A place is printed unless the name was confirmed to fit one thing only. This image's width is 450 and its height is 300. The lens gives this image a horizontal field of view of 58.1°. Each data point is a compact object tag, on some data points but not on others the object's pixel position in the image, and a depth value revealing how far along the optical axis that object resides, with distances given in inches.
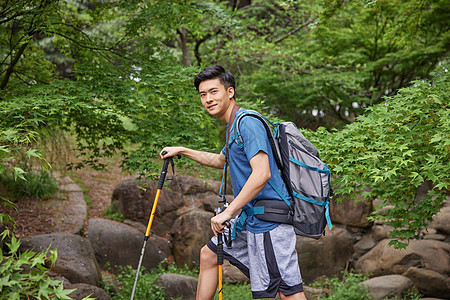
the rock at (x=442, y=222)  347.4
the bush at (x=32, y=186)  350.9
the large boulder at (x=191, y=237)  353.4
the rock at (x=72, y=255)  238.4
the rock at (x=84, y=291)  200.7
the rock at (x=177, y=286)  257.8
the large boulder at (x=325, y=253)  354.9
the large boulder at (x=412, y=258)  322.7
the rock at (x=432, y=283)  310.0
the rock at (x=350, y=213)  379.2
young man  95.6
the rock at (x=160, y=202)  383.2
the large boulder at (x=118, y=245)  329.7
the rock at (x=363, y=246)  373.3
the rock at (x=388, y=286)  292.7
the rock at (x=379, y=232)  371.7
